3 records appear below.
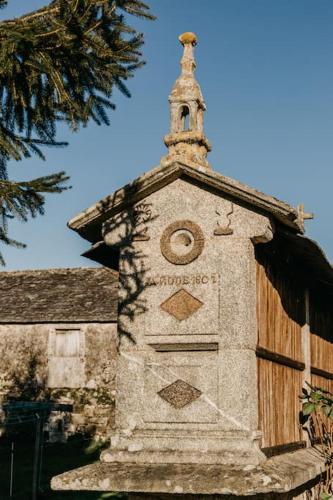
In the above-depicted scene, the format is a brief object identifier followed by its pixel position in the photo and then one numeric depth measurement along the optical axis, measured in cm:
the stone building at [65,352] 1964
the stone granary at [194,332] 729
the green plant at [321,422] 905
